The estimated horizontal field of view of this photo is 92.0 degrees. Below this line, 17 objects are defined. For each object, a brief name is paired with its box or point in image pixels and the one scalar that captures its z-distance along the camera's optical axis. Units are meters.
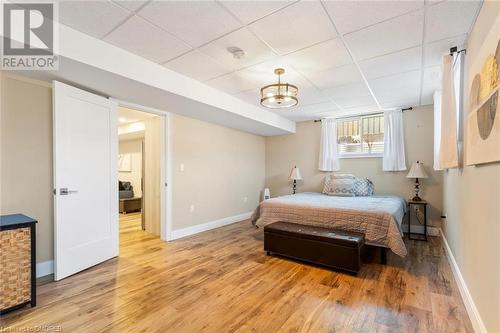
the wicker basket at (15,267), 1.86
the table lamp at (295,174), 5.55
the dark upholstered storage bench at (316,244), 2.62
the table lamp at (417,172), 4.11
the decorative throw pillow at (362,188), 4.48
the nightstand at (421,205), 3.97
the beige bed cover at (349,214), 2.80
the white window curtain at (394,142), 4.52
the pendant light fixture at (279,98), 2.87
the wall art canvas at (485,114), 1.25
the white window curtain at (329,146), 5.27
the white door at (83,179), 2.51
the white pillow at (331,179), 4.72
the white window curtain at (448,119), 2.18
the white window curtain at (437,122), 3.40
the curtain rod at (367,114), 4.52
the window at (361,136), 4.91
